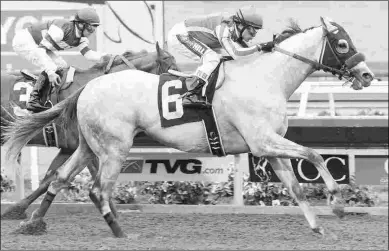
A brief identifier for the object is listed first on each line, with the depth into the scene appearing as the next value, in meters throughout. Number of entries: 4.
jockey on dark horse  16.47
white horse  14.87
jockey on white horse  15.05
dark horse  16.84
